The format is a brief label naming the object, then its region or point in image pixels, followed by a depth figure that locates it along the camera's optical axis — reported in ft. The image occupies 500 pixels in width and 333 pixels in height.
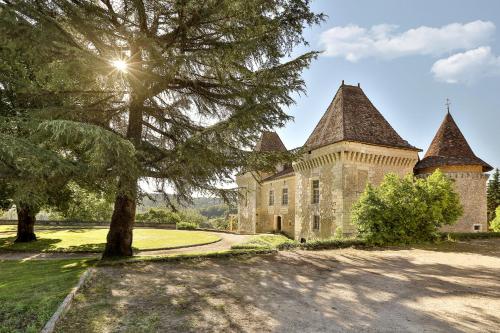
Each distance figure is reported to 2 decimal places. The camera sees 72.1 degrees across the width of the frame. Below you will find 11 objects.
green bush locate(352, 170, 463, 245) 43.83
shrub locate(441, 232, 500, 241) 49.62
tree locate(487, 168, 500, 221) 133.49
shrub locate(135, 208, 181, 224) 141.22
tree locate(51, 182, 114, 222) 57.26
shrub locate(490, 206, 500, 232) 72.84
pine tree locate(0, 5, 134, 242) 20.92
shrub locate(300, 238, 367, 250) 40.18
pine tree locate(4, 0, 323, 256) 27.37
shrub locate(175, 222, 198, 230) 98.60
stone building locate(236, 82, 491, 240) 58.80
